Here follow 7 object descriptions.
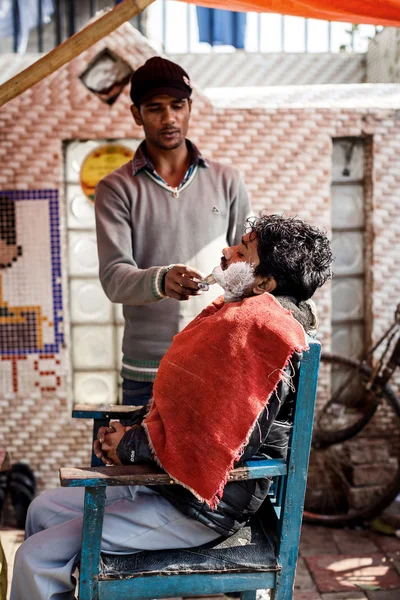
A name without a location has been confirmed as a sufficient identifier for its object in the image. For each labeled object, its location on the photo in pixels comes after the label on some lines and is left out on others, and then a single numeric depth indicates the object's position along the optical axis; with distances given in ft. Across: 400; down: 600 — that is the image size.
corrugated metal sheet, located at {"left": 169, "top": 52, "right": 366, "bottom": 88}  21.61
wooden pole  6.62
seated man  5.83
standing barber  8.60
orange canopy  7.98
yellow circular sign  12.66
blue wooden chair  5.91
